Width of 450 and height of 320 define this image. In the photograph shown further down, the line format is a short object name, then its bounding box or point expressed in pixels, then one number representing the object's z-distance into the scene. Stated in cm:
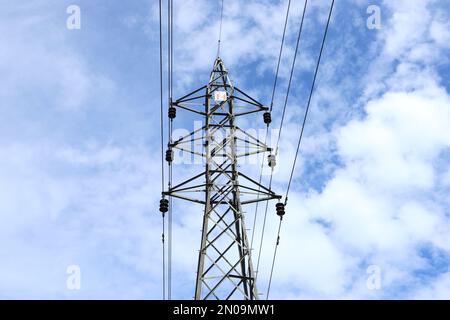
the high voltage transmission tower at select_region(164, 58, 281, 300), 1767
